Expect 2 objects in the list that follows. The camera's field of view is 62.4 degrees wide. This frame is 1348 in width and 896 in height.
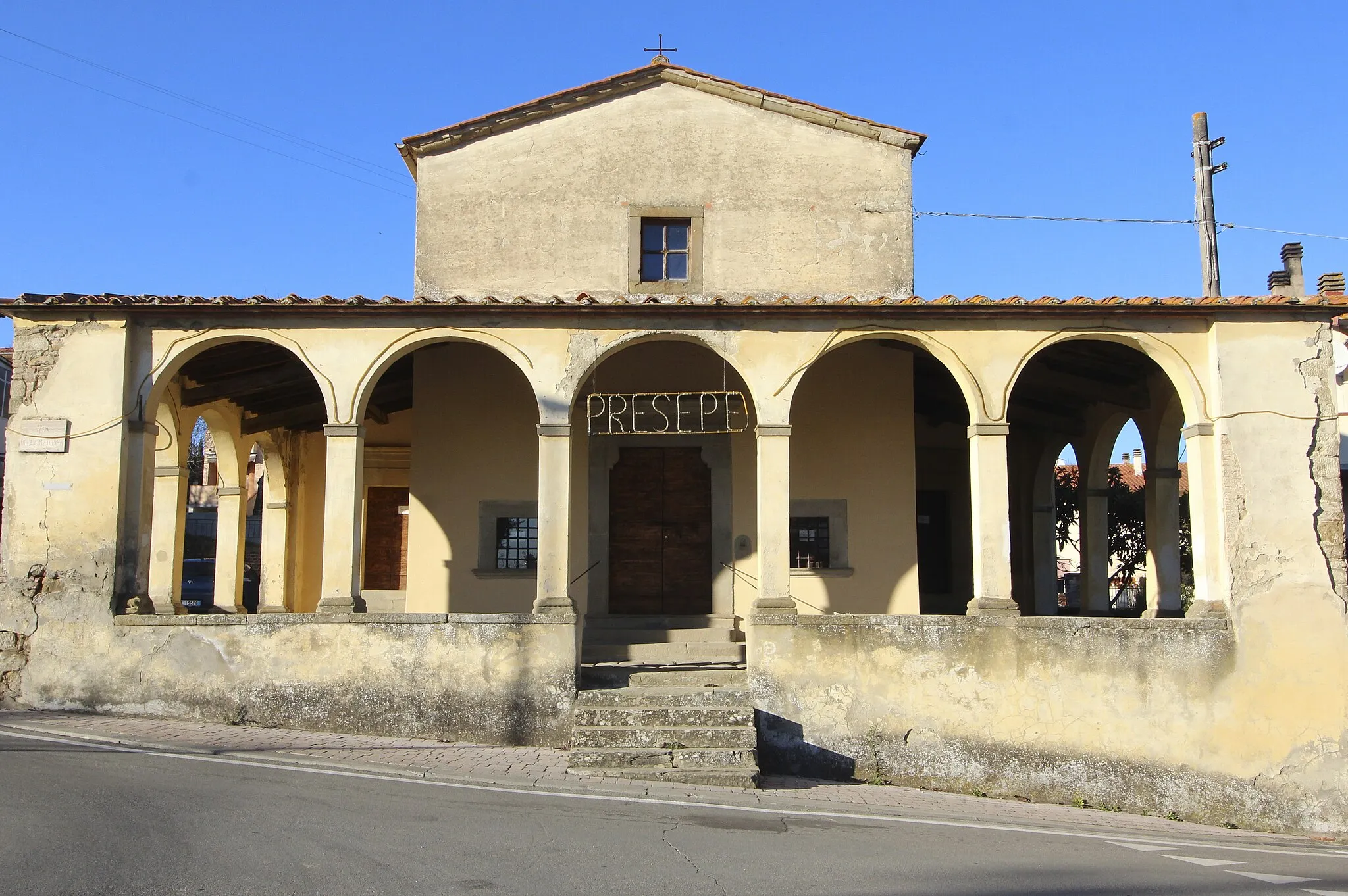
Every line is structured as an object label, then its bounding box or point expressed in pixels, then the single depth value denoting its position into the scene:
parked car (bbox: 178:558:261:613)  23.17
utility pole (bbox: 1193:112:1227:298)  18.89
